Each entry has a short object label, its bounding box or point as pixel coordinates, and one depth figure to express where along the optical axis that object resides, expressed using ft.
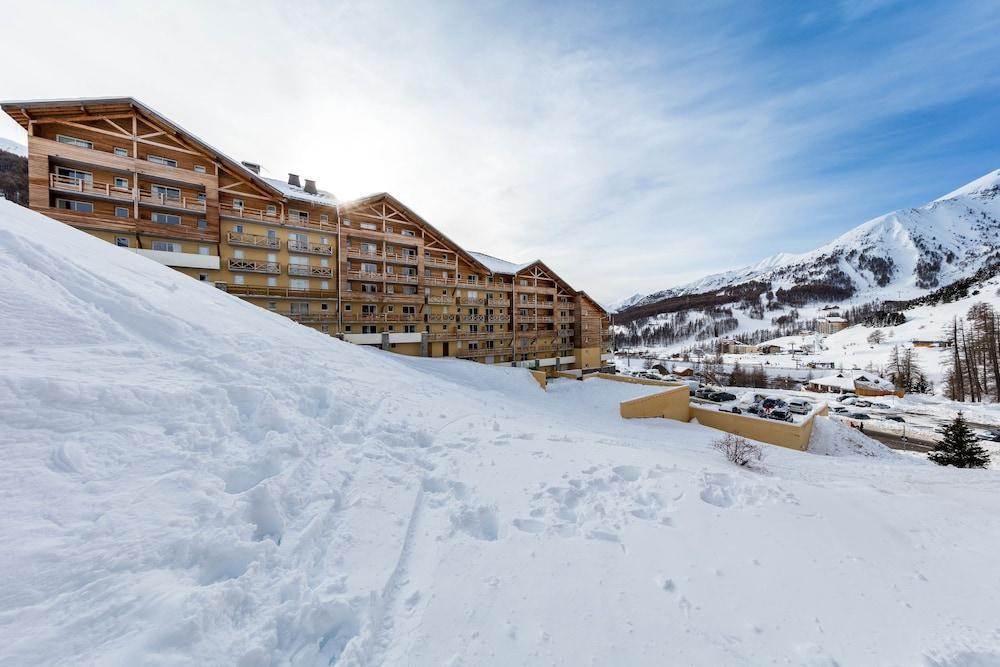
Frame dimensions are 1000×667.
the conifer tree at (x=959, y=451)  60.39
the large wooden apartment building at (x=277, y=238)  64.59
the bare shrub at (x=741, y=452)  33.56
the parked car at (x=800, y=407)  103.86
